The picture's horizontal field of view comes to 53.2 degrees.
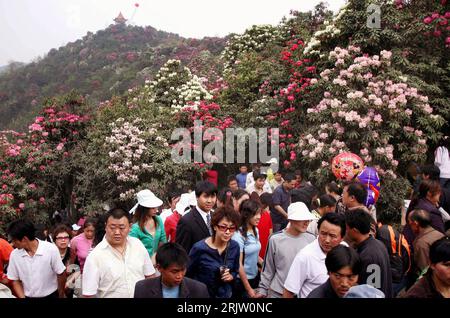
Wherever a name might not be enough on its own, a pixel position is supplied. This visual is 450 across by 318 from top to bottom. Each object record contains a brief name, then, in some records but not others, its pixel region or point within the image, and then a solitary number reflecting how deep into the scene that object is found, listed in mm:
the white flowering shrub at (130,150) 11195
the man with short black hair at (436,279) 2814
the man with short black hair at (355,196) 4613
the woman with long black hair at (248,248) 4141
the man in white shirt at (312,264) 3414
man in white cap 3920
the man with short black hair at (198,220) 4430
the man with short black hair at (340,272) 2785
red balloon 7164
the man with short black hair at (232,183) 7972
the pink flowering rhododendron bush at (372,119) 9383
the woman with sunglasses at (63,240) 5164
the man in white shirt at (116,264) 3395
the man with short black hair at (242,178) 10547
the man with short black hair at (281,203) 6949
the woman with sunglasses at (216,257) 3756
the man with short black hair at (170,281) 2916
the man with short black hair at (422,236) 4172
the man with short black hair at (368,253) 3430
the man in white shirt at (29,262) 4082
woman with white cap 4695
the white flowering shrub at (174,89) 14055
